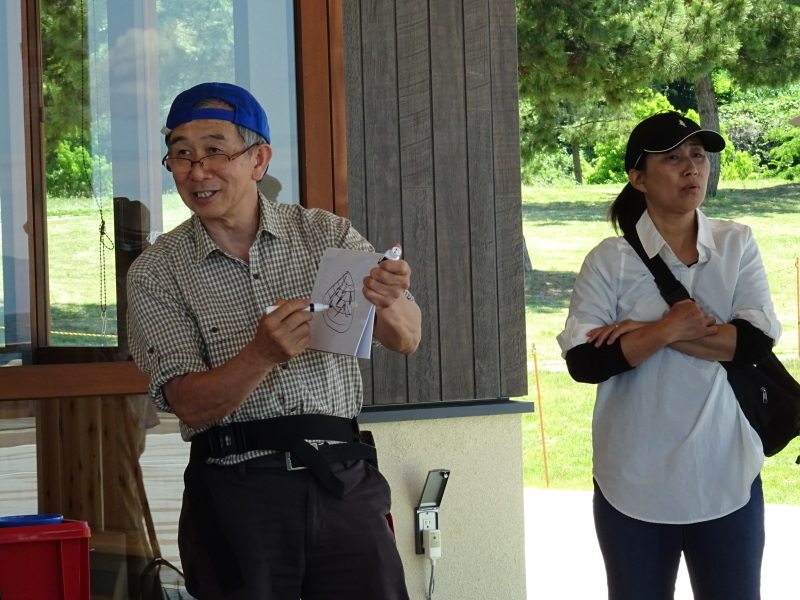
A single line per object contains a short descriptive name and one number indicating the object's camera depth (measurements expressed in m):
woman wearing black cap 4.80
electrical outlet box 7.44
